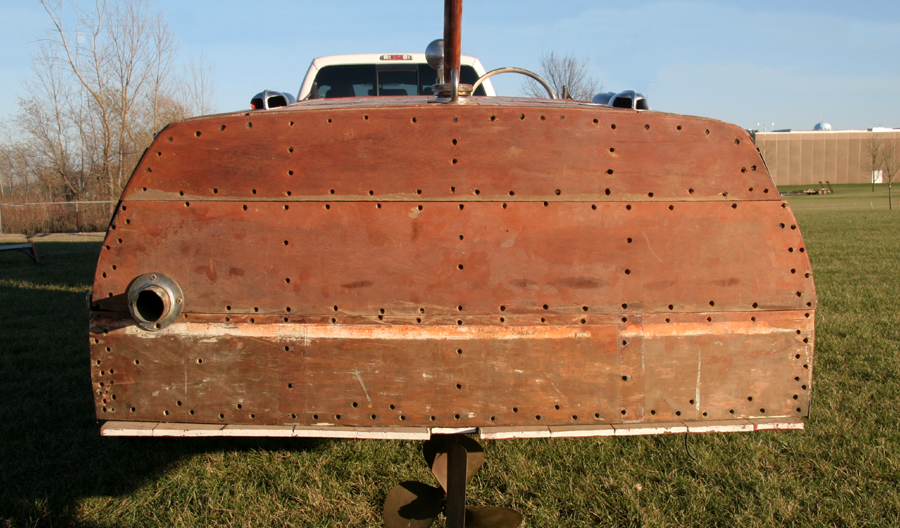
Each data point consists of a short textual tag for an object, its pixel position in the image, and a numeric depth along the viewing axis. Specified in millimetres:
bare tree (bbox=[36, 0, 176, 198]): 29703
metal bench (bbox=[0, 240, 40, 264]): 11581
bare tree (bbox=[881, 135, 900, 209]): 64375
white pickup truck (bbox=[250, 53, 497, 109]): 6477
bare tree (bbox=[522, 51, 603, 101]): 29859
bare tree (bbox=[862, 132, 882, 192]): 64125
